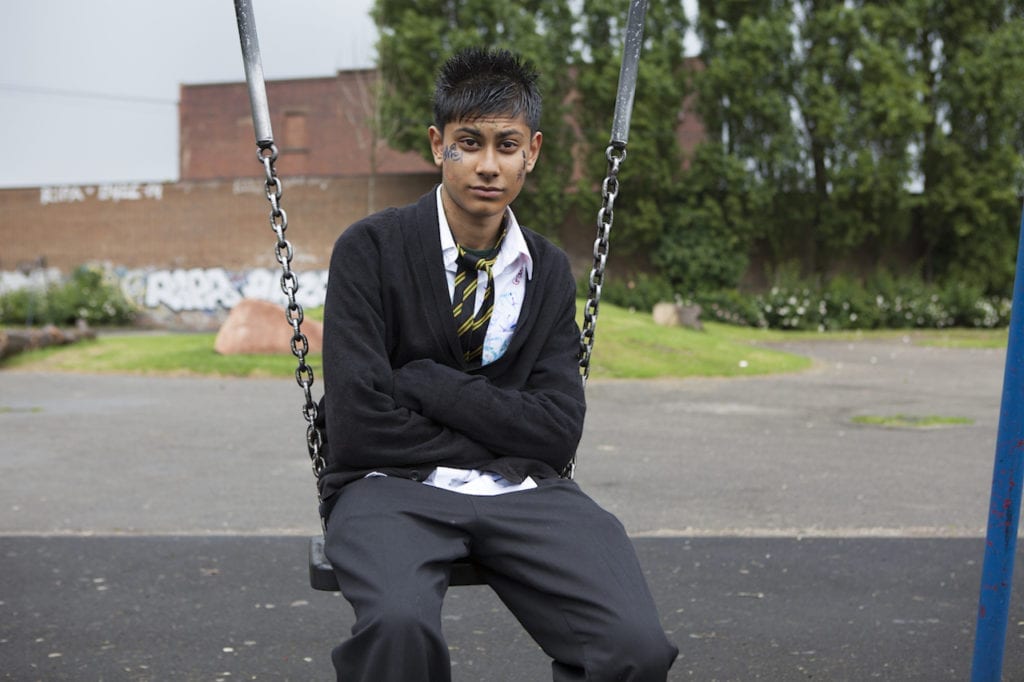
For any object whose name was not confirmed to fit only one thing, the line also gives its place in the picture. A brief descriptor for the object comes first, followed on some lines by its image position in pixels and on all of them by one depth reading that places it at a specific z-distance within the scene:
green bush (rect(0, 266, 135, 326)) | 31.36
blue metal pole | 2.71
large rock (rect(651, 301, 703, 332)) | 24.23
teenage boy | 2.42
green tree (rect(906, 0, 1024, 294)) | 31.16
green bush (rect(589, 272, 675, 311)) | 32.16
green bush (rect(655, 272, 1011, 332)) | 30.95
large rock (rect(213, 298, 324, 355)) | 16.75
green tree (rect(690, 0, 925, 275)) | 31.33
